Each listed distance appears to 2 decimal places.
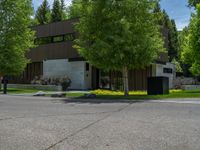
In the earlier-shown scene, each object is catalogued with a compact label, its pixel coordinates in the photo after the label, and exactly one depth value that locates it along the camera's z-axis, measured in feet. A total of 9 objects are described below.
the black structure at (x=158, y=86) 40.88
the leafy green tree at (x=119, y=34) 39.40
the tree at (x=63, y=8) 120.02
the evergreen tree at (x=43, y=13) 122.40
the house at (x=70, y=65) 62.53
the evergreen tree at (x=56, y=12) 119.15
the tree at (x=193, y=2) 71.22
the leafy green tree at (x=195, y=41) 57.75
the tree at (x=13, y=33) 59.48
